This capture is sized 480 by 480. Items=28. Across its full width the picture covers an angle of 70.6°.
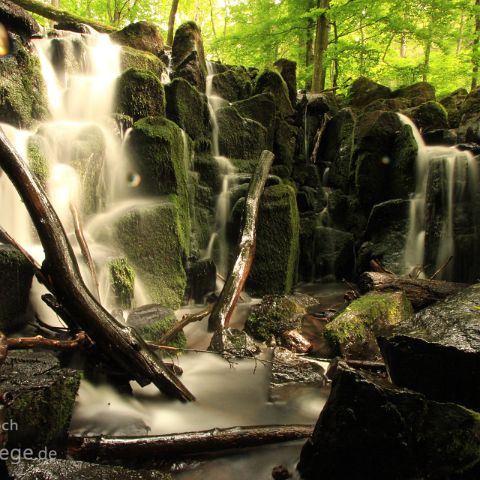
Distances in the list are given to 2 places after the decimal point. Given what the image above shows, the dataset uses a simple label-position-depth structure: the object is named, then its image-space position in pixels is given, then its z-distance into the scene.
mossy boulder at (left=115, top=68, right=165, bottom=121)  7.19
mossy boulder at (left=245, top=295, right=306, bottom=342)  4.50
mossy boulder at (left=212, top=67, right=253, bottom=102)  10.99
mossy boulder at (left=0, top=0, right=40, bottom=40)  6.79
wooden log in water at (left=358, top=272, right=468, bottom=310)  5.00
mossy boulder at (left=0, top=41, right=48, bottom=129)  6.01
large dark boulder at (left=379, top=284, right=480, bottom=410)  2.09
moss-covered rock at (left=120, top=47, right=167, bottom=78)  9.05
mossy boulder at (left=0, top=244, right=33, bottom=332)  3.37
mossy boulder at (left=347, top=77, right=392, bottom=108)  13.45
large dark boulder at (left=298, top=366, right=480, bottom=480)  1.78
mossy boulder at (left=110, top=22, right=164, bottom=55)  10.62
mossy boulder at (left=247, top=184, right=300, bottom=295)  6.61
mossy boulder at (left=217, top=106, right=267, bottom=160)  8.81
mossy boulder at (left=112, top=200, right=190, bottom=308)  5.04
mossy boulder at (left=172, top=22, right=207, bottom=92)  10.12
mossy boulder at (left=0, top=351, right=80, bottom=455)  1.85
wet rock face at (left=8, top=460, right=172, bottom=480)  1.57
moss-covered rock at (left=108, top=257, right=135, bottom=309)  4.22
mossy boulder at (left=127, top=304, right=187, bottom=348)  3.61
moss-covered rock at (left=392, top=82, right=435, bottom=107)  12.36
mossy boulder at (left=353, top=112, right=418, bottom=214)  8.55
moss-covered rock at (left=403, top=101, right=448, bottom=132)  10.12
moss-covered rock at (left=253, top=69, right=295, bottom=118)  10.80
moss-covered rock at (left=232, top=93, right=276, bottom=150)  9.42
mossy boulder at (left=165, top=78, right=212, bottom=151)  7.84
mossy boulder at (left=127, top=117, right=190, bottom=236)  5.81
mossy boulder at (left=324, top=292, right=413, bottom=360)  3.87
